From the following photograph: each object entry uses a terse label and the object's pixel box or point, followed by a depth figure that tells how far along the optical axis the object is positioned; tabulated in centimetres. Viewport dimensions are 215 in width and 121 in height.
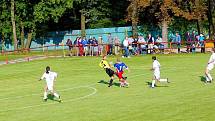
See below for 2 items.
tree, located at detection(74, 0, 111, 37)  7875
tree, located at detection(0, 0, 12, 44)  7819
